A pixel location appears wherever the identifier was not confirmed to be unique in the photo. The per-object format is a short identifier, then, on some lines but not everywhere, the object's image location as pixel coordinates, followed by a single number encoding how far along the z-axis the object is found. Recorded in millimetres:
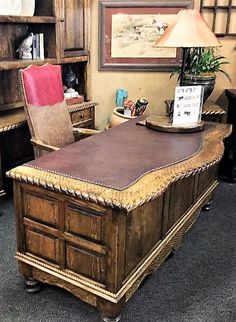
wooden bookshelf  3027
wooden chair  2492
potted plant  2982
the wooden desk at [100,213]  1608
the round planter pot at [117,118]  3297
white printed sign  2342
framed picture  3512
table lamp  2311
